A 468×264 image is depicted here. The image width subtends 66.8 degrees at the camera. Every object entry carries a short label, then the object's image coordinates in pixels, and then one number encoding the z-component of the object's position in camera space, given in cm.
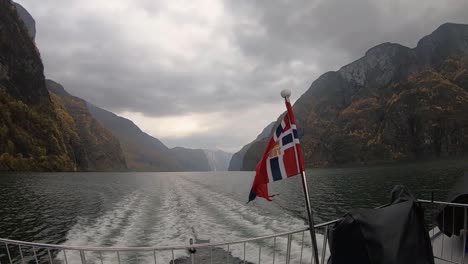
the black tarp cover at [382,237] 485
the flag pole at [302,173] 521
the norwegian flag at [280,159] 543
